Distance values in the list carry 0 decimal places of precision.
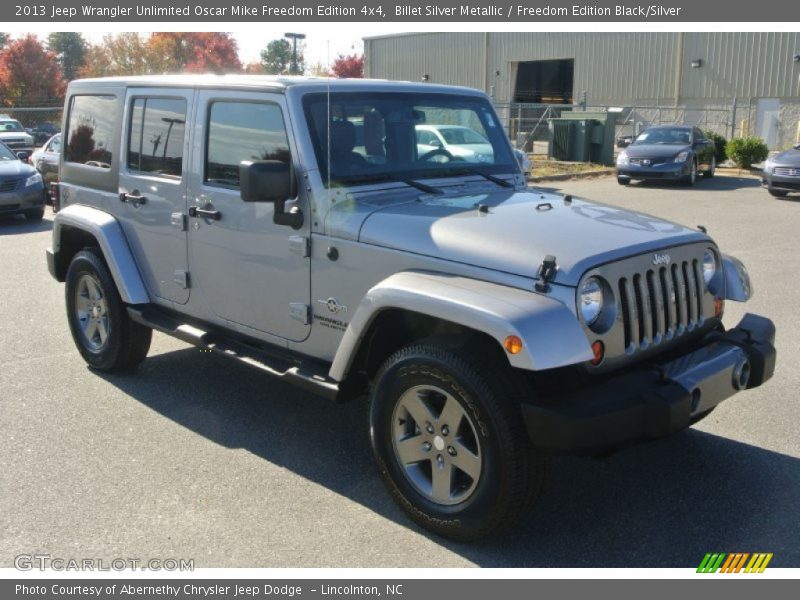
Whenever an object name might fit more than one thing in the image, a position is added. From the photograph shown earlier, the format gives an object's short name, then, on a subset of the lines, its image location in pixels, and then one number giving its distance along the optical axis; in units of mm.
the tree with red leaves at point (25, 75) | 43531
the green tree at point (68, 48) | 69938
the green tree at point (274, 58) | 45828
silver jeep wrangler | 3416
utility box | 25234
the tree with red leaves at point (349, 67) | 46656
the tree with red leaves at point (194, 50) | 48344
